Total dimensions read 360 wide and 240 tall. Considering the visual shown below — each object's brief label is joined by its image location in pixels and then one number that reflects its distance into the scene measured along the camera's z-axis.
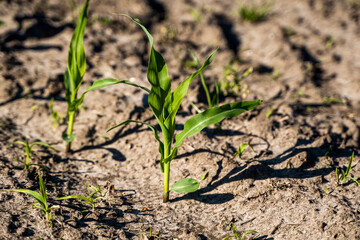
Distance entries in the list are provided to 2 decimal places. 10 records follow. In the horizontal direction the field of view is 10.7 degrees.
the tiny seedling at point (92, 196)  2.15
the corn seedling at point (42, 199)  2.13
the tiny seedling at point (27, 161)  2.19
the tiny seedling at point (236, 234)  2.14
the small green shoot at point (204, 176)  2.20
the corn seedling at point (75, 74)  2.17
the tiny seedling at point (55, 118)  2.28
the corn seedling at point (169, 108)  2.11
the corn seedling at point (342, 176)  2.18
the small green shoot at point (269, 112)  2.29
